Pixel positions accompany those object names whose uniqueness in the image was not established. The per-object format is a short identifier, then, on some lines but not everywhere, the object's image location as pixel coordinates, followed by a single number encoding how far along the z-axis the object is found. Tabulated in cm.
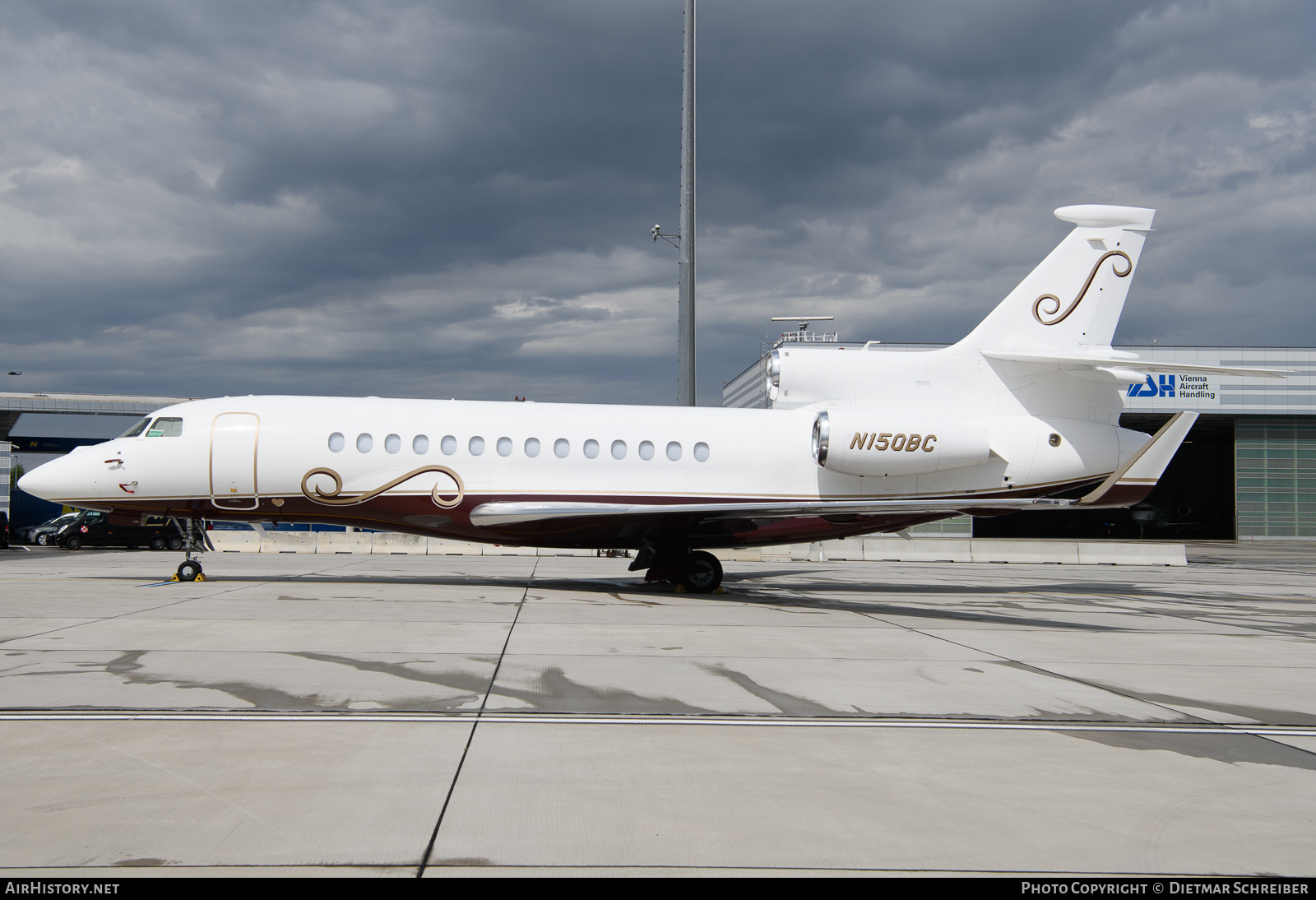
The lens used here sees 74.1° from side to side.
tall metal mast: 2498
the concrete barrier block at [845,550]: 3044
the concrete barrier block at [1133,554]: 2933
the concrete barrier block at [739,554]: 2857
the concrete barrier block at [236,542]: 2936
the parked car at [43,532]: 3519
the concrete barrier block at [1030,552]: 3003
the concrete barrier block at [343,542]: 2909
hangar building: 4519
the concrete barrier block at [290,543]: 2910
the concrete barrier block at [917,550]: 2978
